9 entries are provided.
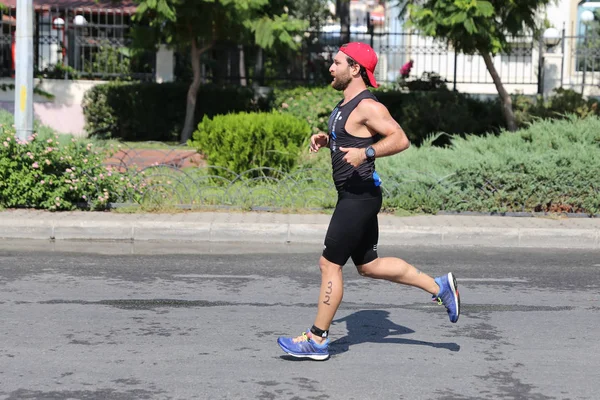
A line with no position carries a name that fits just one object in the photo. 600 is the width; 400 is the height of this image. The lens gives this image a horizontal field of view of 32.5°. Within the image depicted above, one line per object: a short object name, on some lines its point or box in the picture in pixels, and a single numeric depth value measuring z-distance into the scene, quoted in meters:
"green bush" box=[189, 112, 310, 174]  14.34
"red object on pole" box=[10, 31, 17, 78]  22.77
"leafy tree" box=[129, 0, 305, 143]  18.80
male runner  5.83
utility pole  12.10
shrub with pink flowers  11.59
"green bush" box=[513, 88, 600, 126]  19.13
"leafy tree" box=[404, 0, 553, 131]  16.77
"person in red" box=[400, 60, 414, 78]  21.72
